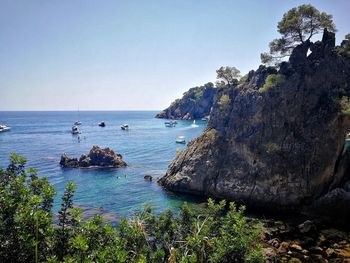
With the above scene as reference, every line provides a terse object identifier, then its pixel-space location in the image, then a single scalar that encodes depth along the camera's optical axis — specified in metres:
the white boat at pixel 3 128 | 164.00
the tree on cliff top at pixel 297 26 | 51.03
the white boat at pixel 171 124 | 182.38
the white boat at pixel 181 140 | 113.47
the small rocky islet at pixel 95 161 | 78.21
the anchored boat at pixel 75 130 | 146.26
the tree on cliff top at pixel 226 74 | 68.25
